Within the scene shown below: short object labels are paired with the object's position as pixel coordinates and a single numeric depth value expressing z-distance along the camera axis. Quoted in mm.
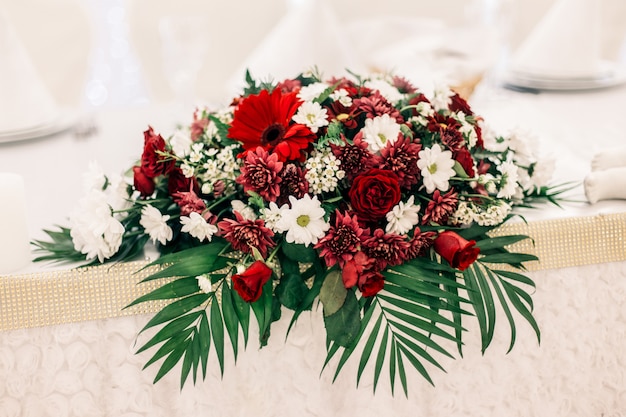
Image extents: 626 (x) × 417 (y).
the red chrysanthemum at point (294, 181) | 850
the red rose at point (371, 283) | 801
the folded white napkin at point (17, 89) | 1449
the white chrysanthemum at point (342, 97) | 946
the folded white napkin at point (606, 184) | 1074
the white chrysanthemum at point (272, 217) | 831
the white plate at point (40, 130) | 1484
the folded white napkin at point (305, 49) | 1774
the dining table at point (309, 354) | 919
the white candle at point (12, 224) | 898
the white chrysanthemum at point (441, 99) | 1034
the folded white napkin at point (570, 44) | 1874
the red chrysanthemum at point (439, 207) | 874
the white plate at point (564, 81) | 1868
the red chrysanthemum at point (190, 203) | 882
